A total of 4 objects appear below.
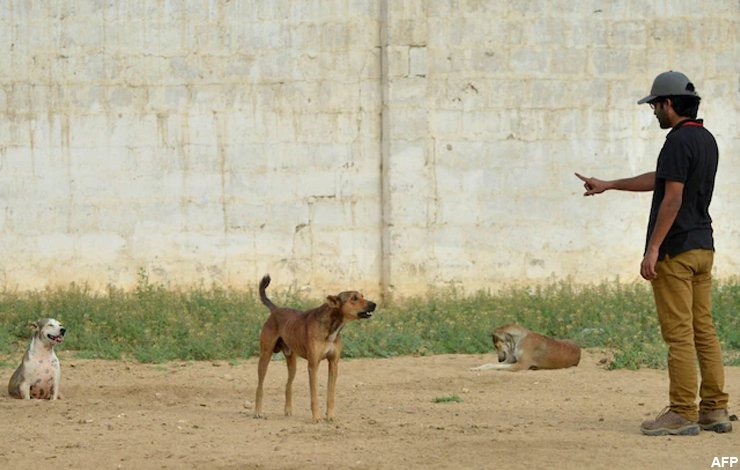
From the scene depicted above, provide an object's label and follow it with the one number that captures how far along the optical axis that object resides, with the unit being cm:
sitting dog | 1927
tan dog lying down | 2187
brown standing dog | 1645
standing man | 1550
